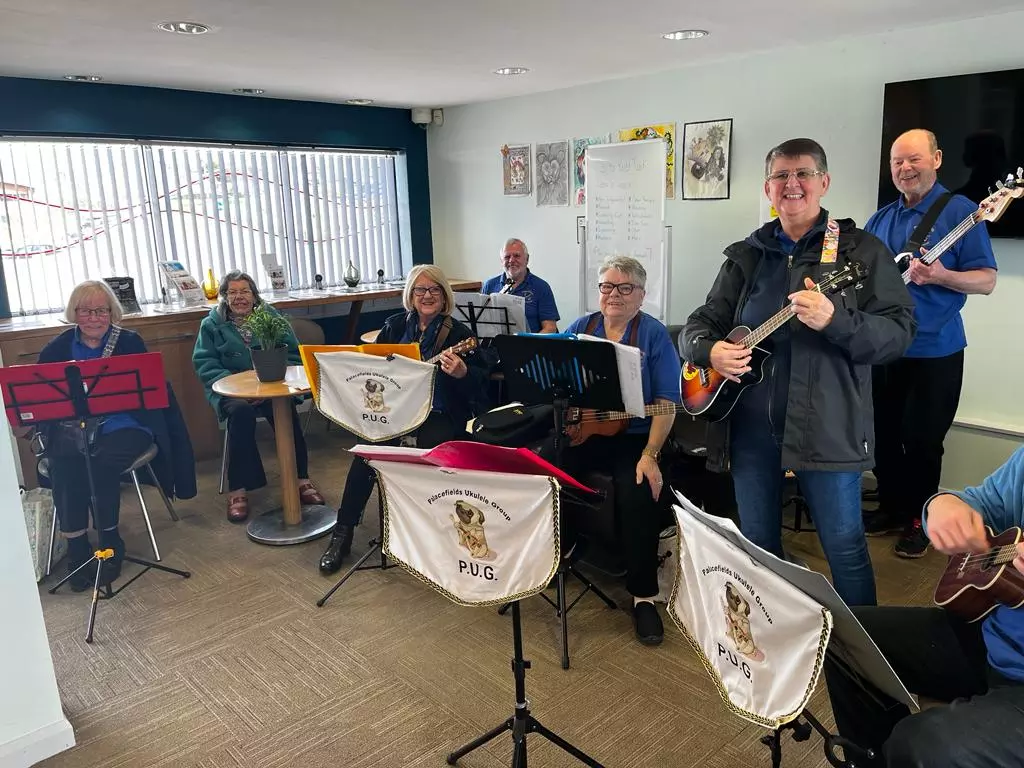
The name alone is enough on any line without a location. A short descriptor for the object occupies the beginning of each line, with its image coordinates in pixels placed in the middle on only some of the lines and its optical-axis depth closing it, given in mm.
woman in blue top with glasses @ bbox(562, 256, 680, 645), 2596
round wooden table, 3357
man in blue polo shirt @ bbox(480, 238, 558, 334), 4469
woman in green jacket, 3783
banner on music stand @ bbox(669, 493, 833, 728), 1215
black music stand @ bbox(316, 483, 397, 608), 2842
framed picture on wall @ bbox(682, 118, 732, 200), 4367
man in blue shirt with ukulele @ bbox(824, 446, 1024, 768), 1253
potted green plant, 3342
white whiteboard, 4707
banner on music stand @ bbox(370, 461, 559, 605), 1646
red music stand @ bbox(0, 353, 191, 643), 2670
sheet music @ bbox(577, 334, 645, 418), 2262
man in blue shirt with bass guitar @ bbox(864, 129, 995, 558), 2830
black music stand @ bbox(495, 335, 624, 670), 2338
